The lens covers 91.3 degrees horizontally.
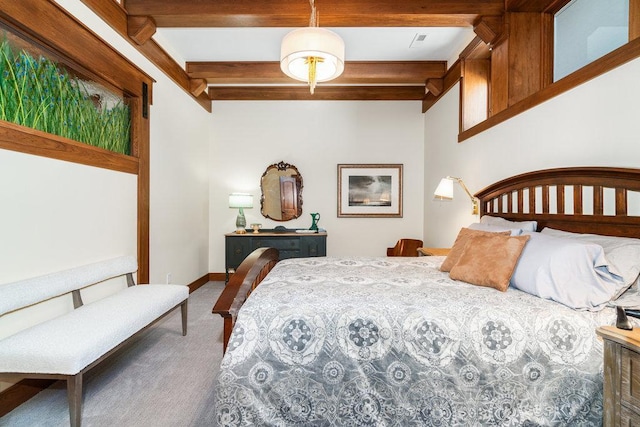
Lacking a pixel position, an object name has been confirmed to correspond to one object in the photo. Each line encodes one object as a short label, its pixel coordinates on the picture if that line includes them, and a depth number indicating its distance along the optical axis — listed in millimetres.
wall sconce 3258
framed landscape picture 5176
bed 1422
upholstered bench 1607
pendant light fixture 1897
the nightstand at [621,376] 1142
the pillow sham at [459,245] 2215
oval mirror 5168
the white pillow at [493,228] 2209
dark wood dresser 4625
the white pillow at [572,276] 1537
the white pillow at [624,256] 1529
